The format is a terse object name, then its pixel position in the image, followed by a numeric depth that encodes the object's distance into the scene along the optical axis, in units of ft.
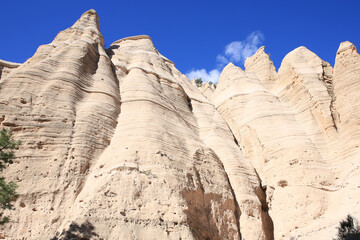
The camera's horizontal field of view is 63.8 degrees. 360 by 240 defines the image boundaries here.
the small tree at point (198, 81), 157.79
